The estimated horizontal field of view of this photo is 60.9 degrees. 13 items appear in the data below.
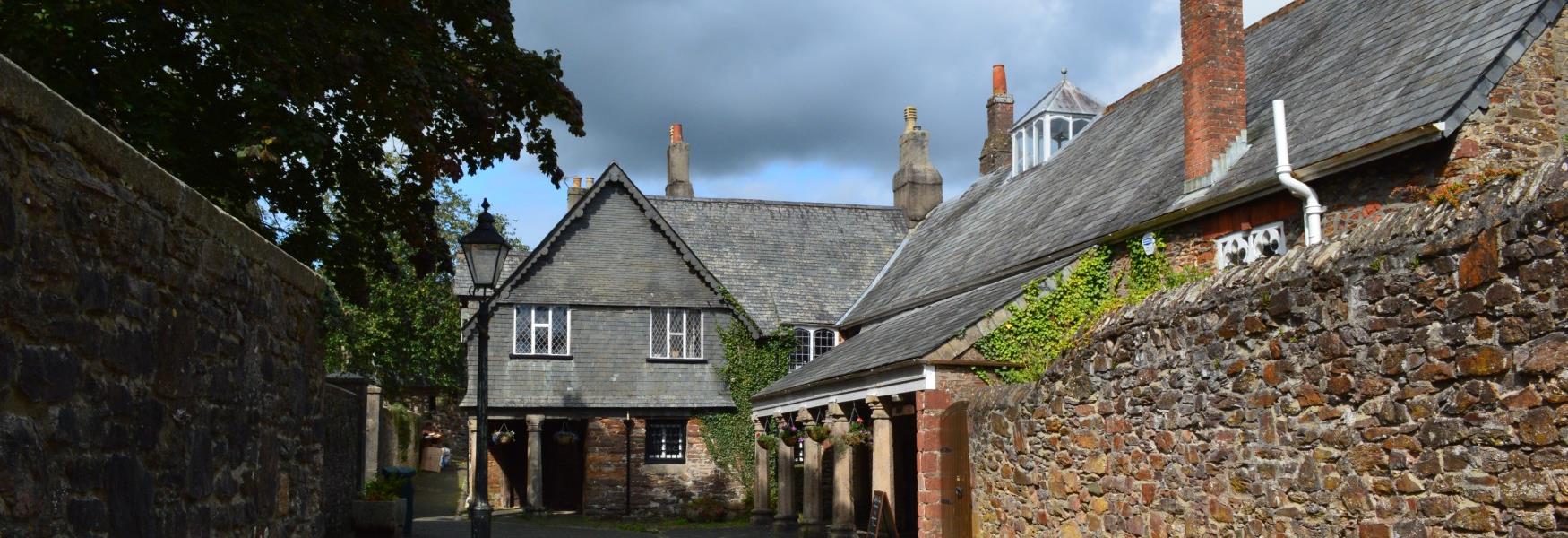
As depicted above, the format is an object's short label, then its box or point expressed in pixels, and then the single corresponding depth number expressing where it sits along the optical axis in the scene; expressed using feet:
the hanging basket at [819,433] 72.33
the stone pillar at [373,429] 70.95
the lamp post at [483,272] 39.75
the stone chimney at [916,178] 120.37
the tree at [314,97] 37.63
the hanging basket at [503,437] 101.13
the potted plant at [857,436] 69.56
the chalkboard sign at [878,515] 63.21
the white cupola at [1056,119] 93.04
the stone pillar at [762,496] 93.76
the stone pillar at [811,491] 79.61
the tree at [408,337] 155.84
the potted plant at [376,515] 51.96
